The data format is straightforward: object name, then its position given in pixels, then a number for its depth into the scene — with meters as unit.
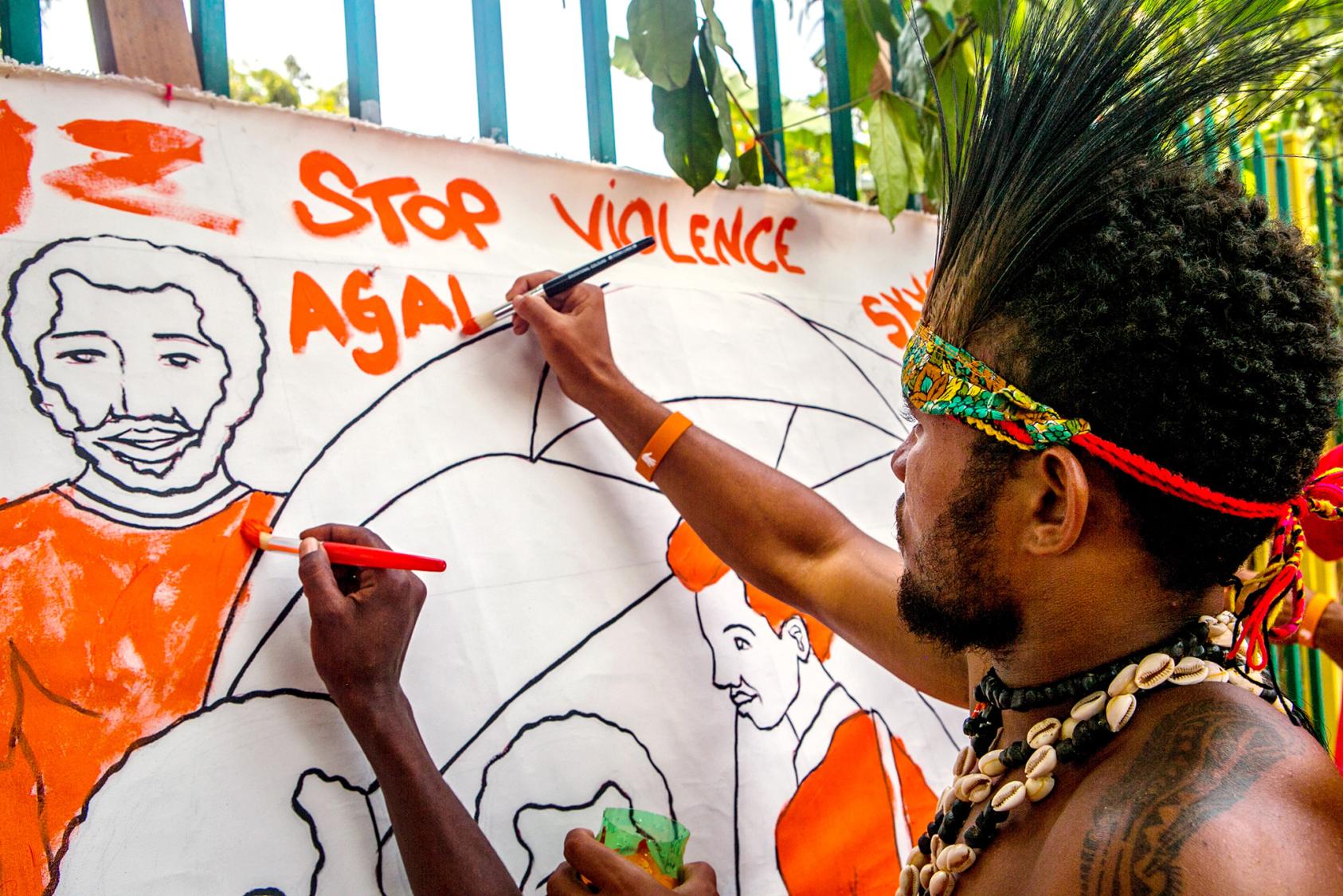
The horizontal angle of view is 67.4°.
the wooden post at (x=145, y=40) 1.18
